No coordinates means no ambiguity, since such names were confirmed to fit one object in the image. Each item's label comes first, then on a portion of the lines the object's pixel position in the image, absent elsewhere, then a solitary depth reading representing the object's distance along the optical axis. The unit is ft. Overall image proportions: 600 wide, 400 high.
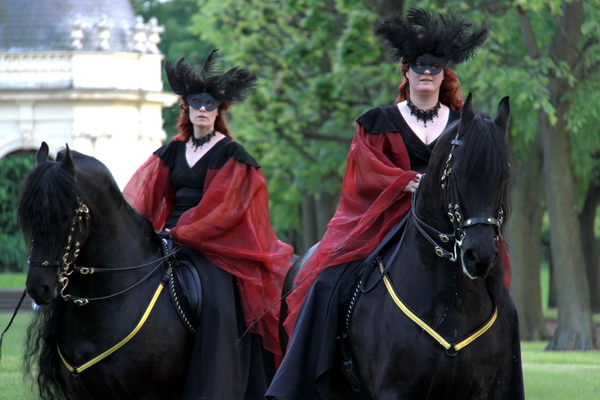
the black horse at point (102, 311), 46.55
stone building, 208.54
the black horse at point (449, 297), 37.27
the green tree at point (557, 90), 122.01
